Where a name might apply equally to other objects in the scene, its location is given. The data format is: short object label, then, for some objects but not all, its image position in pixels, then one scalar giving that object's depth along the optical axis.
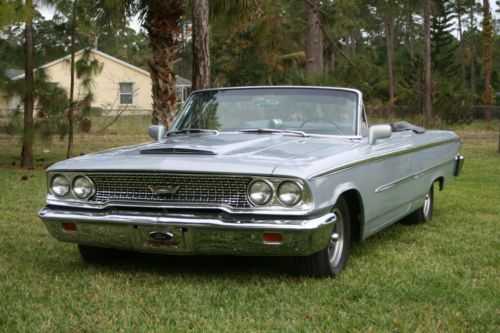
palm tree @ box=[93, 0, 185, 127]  12.96
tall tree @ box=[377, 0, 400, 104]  47.06
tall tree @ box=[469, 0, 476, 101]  50.22
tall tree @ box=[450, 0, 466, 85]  49.47
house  39.62
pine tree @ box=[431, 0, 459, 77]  44.22
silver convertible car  4.53
